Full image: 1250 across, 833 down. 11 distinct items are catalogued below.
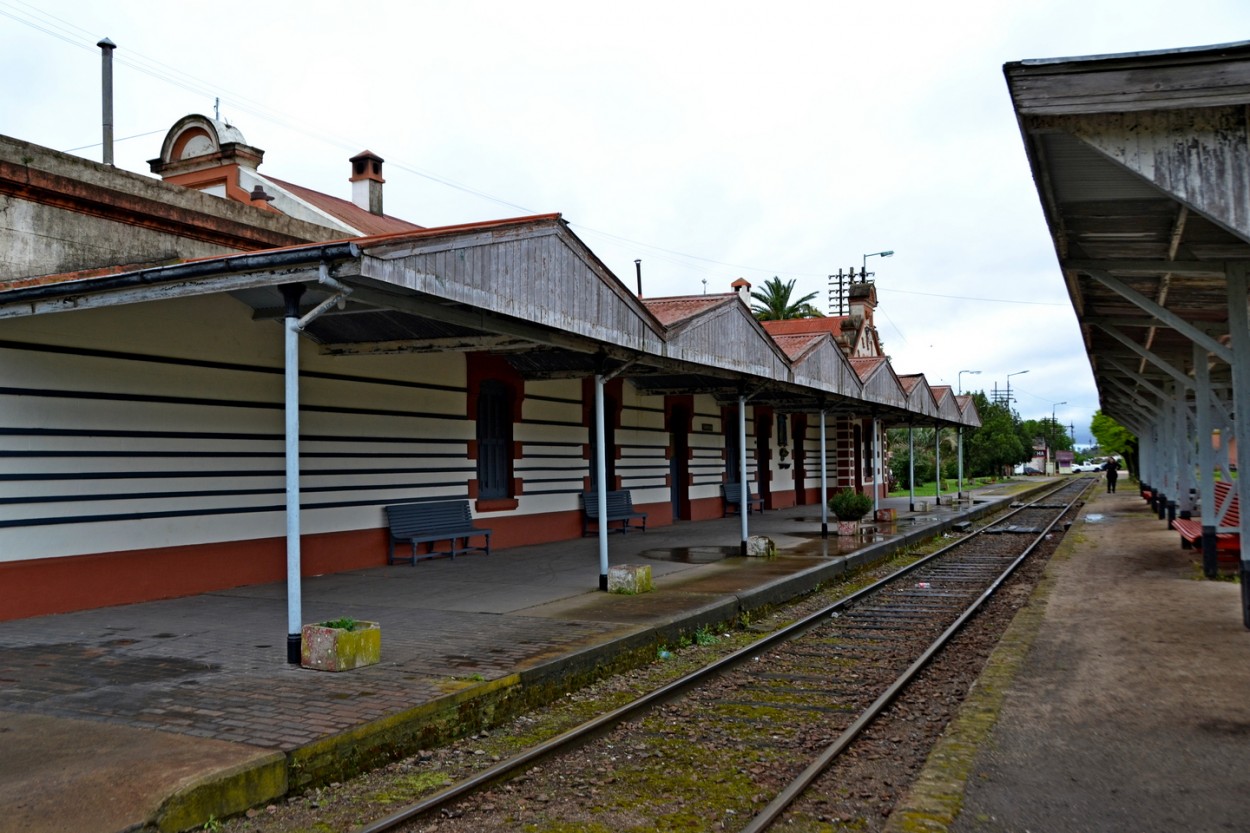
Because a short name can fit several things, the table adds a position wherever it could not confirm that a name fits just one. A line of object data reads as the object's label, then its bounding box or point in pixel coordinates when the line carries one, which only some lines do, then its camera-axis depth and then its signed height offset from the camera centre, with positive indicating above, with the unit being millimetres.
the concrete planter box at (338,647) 6762 -1277
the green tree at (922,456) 54688 -74
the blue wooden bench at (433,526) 13242 -894
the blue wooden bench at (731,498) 24547 -1014
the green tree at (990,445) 62219 +503
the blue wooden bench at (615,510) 17938 -953
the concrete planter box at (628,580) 10773 -1328
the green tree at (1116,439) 56619 +732
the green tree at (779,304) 63094 +9896
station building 8000 +1137
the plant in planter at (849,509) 18484 -1031
